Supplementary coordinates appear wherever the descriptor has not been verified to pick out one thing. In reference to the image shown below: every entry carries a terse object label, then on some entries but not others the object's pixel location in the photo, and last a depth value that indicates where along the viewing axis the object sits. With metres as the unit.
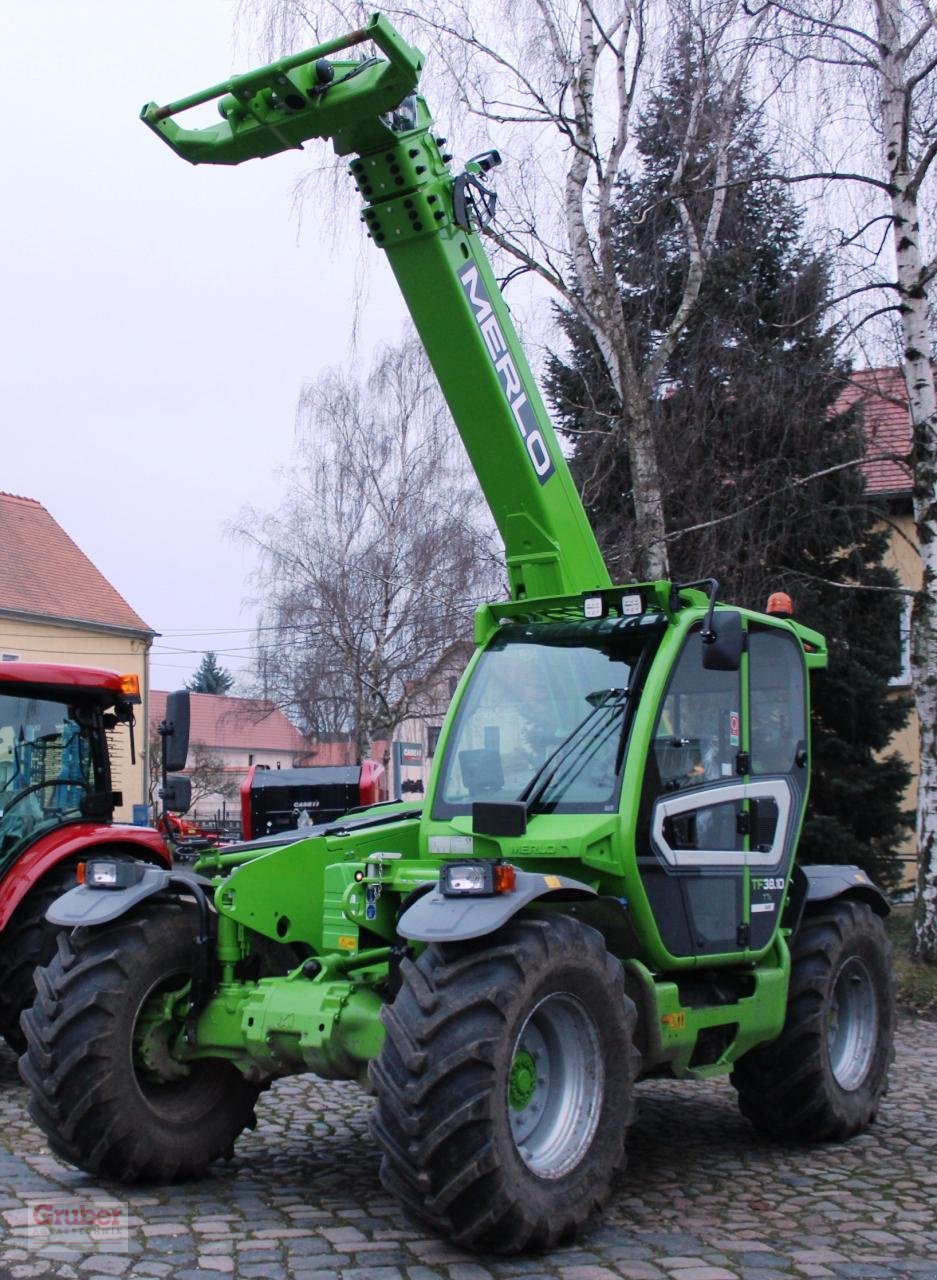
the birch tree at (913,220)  11.64
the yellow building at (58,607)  34.91
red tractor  7.79
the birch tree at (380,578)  32.28
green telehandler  4.91
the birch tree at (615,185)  12.72
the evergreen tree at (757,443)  12.73
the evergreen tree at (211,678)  95.12
